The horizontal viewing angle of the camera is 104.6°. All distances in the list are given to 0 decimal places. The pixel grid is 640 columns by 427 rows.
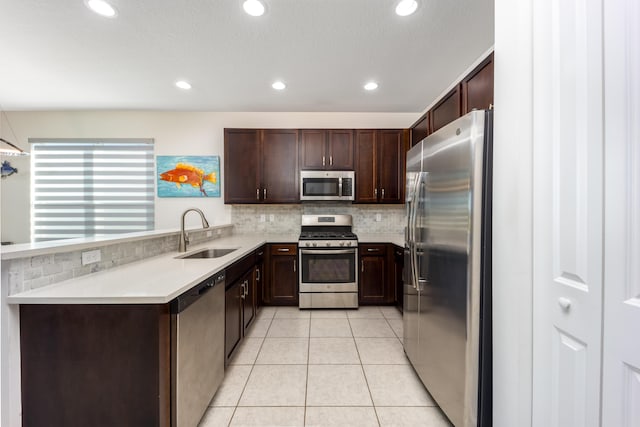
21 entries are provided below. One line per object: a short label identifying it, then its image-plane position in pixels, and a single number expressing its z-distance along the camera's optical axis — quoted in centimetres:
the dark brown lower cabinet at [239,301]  189
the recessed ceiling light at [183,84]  290
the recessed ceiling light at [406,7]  175
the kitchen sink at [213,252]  249
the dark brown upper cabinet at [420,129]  246
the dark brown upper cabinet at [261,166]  351
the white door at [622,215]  66
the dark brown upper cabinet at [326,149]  352
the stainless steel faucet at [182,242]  225
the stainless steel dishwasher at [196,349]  116
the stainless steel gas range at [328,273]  317
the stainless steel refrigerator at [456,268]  121
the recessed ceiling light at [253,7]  174
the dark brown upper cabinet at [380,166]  354
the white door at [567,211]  75
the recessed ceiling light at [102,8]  176
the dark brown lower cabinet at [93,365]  108
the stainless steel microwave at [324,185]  347
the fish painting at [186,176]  381
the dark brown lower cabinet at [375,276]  325
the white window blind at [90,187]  375
